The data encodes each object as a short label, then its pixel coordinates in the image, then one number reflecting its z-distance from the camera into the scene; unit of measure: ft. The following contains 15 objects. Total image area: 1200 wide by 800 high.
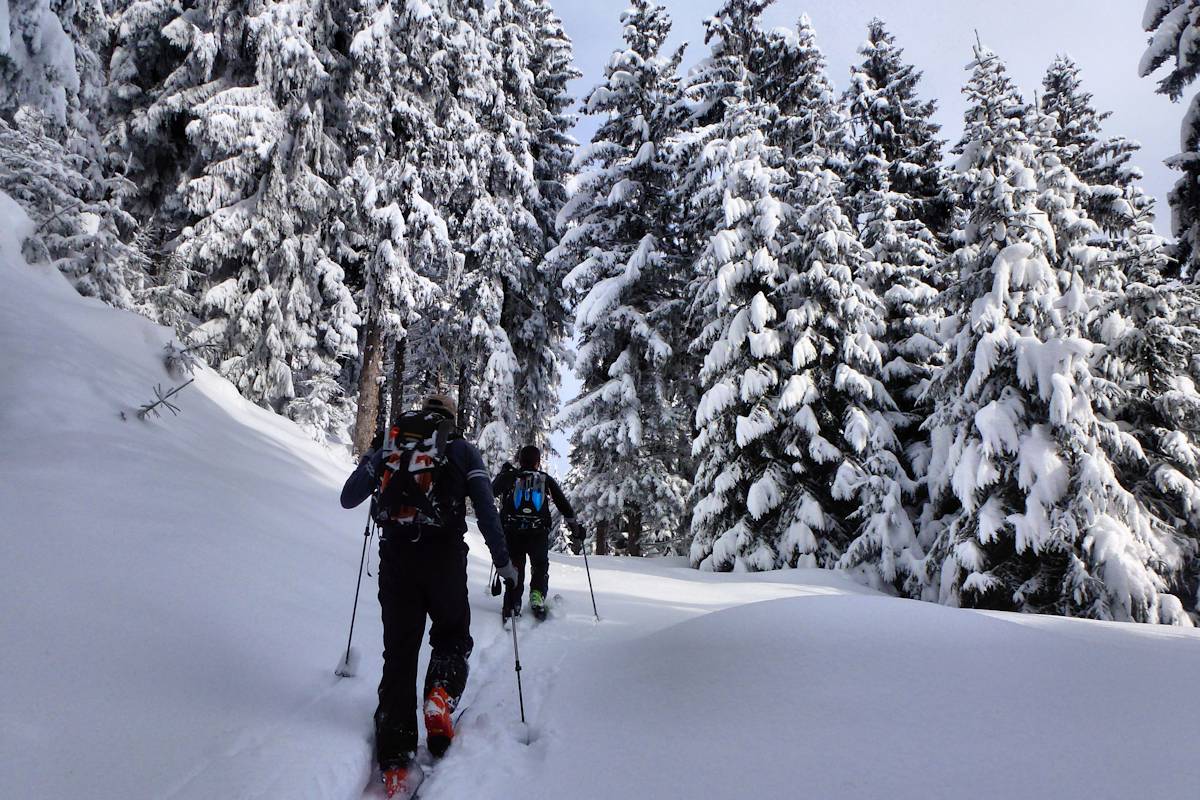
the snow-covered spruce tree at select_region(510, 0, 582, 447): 73.92
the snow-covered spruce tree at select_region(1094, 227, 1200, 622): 35.50
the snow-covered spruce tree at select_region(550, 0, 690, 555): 60.13
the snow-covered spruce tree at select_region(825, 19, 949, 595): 43.50
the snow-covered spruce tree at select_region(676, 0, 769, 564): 56.29
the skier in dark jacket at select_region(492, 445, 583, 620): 26.02
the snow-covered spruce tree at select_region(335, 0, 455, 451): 54.03
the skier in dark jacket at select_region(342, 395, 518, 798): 12.82
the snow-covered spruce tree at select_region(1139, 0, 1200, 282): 21.93
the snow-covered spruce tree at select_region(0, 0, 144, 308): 21.89
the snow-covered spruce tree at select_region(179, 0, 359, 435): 47.91
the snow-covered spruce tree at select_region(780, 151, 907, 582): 43.83
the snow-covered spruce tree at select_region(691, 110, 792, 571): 47.91
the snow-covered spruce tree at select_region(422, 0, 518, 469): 62.95
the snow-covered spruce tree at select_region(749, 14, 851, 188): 56.65
